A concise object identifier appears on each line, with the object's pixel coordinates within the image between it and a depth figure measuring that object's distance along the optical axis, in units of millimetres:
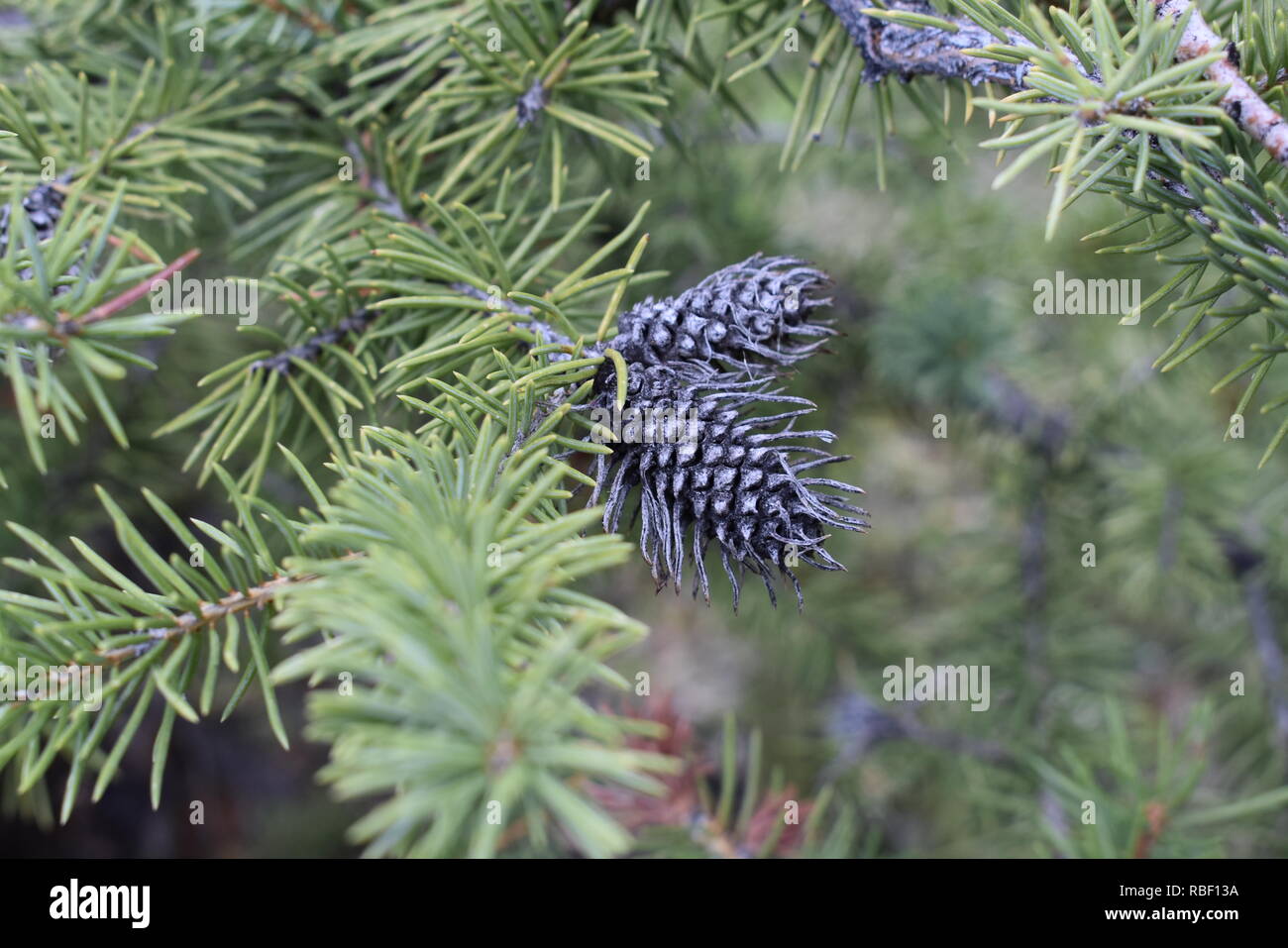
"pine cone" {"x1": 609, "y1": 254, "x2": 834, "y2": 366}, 650
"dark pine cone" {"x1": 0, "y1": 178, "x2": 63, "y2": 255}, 668
